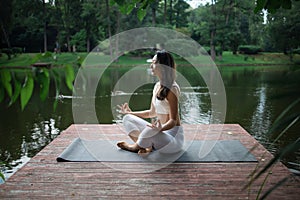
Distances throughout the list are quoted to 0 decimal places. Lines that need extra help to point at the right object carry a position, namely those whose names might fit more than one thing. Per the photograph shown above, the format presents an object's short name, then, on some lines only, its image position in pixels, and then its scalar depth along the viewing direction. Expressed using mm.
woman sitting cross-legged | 2537
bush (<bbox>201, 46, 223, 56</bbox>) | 20441
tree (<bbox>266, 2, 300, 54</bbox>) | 16344
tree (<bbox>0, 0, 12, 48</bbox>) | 16672
